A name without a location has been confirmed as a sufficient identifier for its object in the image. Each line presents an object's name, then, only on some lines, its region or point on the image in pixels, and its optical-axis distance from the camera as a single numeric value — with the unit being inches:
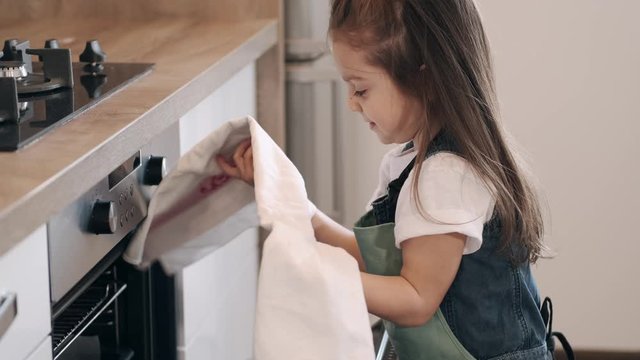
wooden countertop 57.3
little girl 67.7
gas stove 66.2
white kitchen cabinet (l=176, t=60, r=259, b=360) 82.4
